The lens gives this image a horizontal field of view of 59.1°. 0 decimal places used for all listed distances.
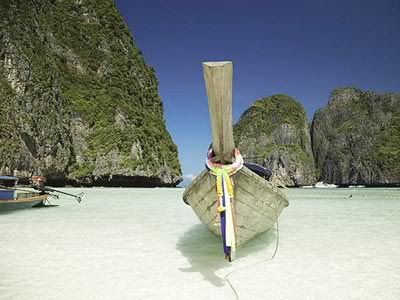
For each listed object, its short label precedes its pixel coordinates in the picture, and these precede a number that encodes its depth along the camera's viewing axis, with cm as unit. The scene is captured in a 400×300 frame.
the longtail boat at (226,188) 375
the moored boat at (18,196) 1321
